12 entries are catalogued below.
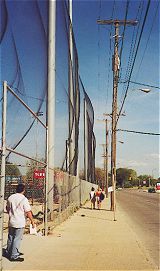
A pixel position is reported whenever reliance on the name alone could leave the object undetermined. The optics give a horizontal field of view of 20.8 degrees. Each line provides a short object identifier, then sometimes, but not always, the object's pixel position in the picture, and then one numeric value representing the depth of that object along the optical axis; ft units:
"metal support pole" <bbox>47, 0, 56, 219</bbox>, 39.52
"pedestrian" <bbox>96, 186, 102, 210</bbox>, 87.15
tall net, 27.48
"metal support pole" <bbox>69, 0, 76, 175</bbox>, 52.04
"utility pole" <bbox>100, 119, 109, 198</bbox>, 177.66
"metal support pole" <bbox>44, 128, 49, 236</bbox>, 36.70
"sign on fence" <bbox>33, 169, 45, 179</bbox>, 37.40
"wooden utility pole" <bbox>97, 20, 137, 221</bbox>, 80.69
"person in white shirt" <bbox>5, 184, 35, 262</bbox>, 23.90
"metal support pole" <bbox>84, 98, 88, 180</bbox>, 89.98
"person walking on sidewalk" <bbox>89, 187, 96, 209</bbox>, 85.25
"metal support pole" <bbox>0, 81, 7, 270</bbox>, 19.74
